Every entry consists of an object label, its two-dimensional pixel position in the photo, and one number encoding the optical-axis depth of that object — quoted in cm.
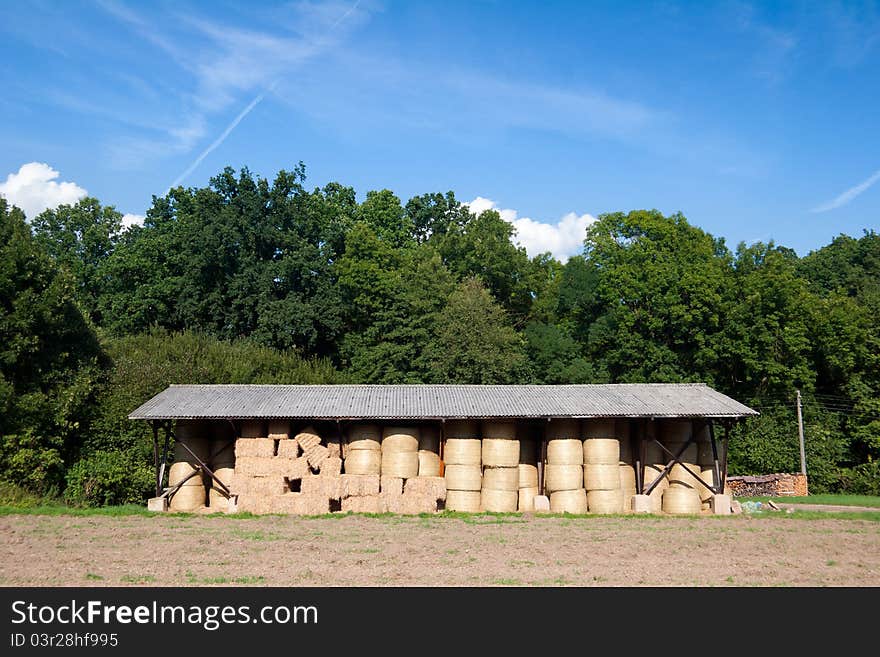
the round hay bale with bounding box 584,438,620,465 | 2353
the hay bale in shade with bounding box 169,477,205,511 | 2416
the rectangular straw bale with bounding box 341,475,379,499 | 2316
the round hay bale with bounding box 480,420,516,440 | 2373
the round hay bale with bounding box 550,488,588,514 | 2358
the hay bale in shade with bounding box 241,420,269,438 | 2378
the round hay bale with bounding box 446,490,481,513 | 2350
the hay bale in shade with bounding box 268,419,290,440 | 2355
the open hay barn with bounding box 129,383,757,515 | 2316
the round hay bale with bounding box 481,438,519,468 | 2355
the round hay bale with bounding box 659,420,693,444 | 2477
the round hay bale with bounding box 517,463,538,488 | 2414
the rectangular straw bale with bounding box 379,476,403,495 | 2316
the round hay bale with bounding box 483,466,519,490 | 2358
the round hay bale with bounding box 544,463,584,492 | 2358
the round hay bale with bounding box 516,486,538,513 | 2397
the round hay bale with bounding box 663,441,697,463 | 2475
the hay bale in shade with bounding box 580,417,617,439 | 2369
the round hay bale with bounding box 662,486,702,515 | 2405
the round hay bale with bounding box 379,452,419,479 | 2367
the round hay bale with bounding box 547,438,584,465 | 2364
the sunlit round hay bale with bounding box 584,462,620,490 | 2347
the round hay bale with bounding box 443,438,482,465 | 2362
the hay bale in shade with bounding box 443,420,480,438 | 2388
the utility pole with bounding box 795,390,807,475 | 3925
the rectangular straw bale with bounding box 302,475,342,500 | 2294
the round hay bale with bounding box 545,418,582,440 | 2383
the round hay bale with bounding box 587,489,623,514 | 2348
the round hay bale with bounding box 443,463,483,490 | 2355
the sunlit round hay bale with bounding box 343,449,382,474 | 2369
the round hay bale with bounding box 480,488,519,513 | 2348
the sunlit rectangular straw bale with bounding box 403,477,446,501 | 2311
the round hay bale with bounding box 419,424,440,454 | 2430
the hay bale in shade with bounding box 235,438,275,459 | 2323
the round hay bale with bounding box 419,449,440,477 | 2403
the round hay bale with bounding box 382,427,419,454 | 2375
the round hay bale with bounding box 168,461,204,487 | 2436
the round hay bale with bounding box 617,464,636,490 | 2419
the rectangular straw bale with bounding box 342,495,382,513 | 2309
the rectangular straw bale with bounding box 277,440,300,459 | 2330
